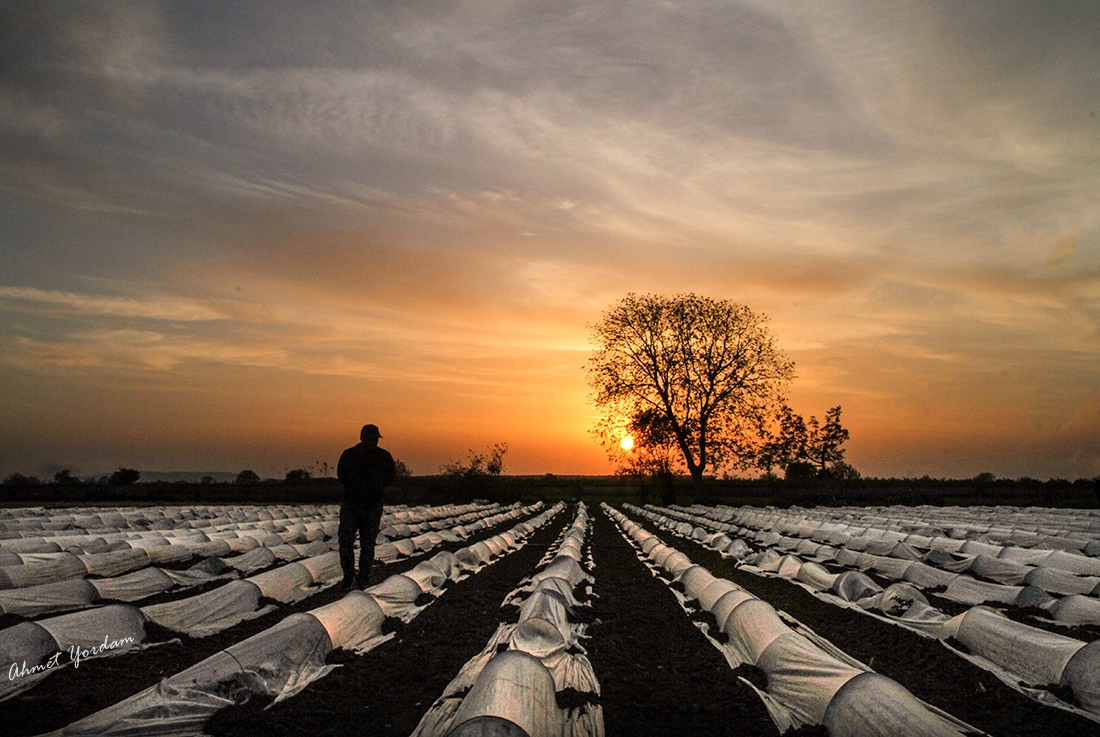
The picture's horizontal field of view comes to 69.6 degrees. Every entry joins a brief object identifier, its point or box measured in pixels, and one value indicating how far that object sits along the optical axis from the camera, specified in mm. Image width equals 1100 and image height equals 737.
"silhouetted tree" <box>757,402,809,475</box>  56656
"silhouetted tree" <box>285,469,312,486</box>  61509
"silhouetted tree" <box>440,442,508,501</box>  43781
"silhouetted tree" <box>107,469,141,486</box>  52850
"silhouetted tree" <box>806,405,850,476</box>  66938
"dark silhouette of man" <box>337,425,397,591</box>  10328
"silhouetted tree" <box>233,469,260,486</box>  61194
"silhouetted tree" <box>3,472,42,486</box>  46250
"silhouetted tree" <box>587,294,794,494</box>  47969
